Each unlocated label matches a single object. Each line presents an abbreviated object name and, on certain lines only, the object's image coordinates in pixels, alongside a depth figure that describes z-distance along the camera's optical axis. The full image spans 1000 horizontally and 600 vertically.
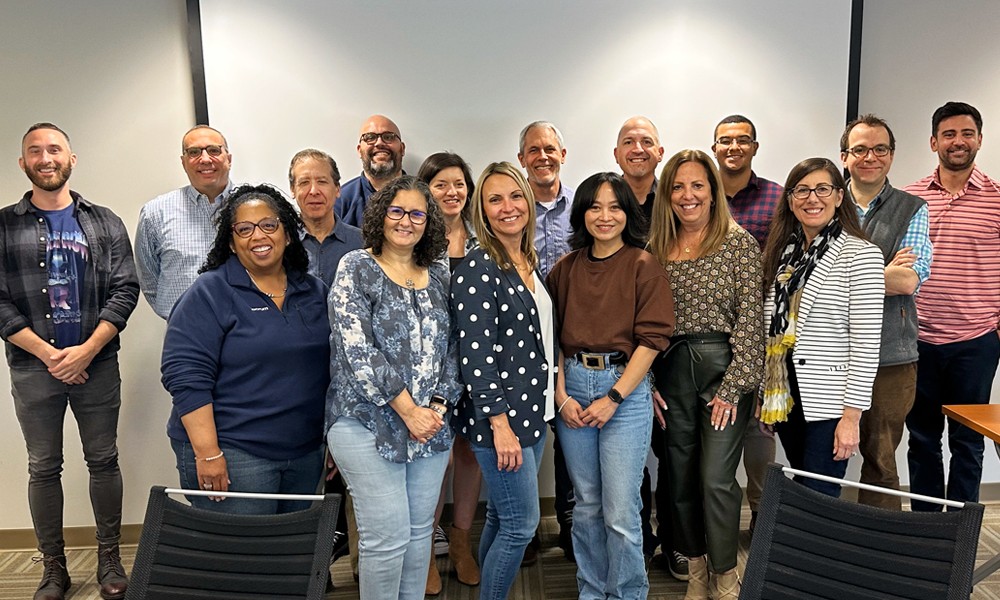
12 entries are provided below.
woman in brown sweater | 2.18
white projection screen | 3.09
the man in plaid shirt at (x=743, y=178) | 2.94
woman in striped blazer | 2.19
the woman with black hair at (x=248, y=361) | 1.91
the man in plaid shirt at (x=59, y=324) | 2.65
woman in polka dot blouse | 2.03
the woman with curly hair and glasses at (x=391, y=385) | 1.91
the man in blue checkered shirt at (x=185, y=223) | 2.81
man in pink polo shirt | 2.88
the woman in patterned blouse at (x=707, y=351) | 2.26
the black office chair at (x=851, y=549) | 1.36
